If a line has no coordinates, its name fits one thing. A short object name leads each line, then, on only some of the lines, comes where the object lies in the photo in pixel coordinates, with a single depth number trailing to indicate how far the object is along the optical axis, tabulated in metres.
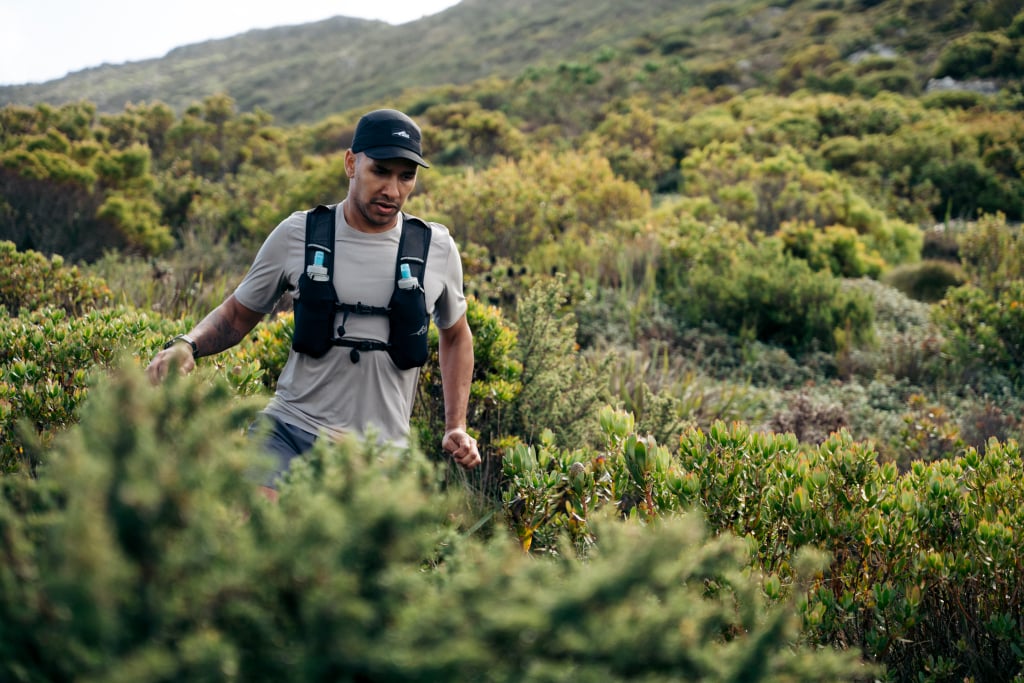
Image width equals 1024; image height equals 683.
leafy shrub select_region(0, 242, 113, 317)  5.58
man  2.83
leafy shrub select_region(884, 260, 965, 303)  9.91
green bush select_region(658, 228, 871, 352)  8.36
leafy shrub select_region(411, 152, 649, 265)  9.43
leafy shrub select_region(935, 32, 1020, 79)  23.70
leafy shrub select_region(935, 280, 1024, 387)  7.08
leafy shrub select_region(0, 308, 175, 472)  3.32
